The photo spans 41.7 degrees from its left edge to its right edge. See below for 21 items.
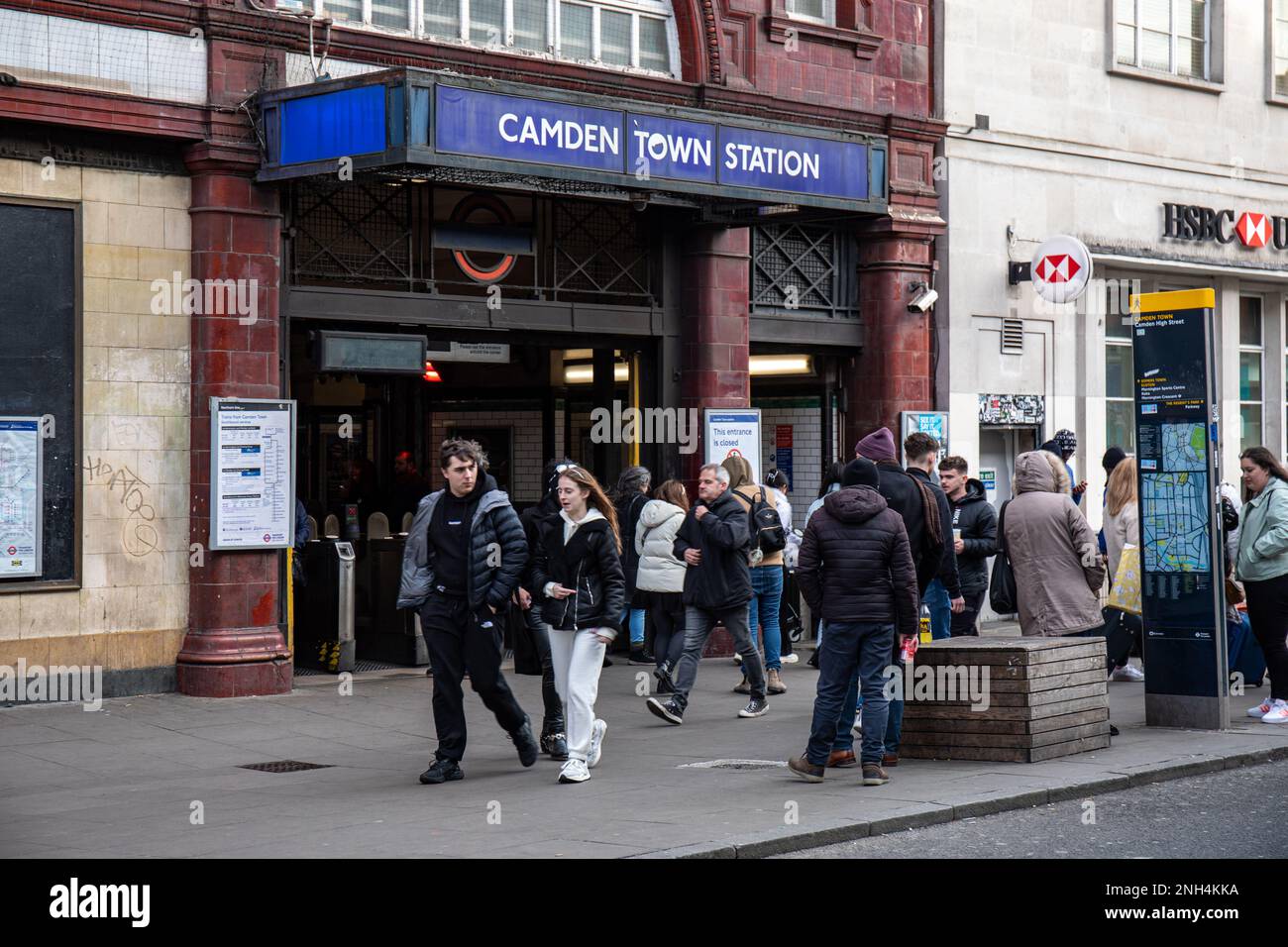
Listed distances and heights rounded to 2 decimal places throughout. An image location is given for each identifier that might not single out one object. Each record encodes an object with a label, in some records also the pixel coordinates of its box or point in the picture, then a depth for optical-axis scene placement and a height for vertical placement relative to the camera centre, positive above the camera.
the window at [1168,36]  20.97 +5.66
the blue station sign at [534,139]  12.45 +2.75
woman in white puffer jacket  13.00 -0.63
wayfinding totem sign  11.28 -0.10
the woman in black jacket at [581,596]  9.75 -0.64
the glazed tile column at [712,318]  16.36 +1.62
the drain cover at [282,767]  10.34 -1.72
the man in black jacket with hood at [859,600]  9.45 -0.66
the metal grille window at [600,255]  15.61 +2.18
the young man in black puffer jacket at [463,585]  9.66 -0.57
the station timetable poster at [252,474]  13.22 +0.11
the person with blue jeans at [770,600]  13.74 -0.95
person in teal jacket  11.59 -0.56
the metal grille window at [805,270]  17.30 +2.23
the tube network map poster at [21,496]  12.40 -0.04
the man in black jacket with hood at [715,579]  12.02 -0.68
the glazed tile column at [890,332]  18.02 +1.62
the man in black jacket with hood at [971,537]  12.43 -0.40
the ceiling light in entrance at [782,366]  18.23 +1.28
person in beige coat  11.12 -0.54
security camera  18.08 +1.97
